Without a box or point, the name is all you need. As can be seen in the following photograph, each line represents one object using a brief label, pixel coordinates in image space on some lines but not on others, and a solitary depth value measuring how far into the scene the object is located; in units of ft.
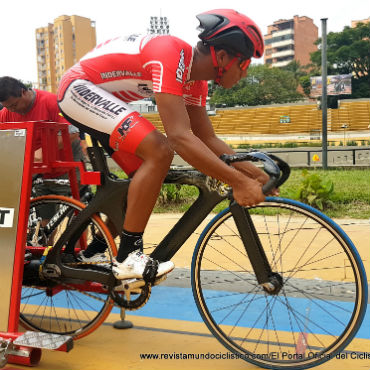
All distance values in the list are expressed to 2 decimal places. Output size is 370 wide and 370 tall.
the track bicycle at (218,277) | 8.66
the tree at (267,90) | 117.28
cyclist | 8.27
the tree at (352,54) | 214.69
